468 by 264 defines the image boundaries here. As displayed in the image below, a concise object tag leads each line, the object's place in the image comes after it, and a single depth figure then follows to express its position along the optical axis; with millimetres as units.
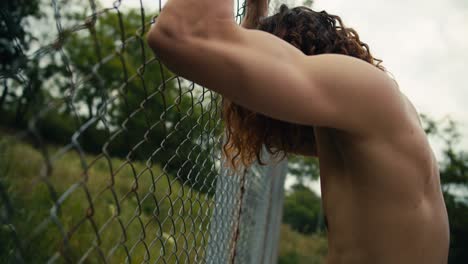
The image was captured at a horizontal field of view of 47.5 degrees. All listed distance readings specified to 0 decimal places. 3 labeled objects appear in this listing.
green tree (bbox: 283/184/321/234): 35531
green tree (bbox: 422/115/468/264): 17047
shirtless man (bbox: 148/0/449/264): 1133
